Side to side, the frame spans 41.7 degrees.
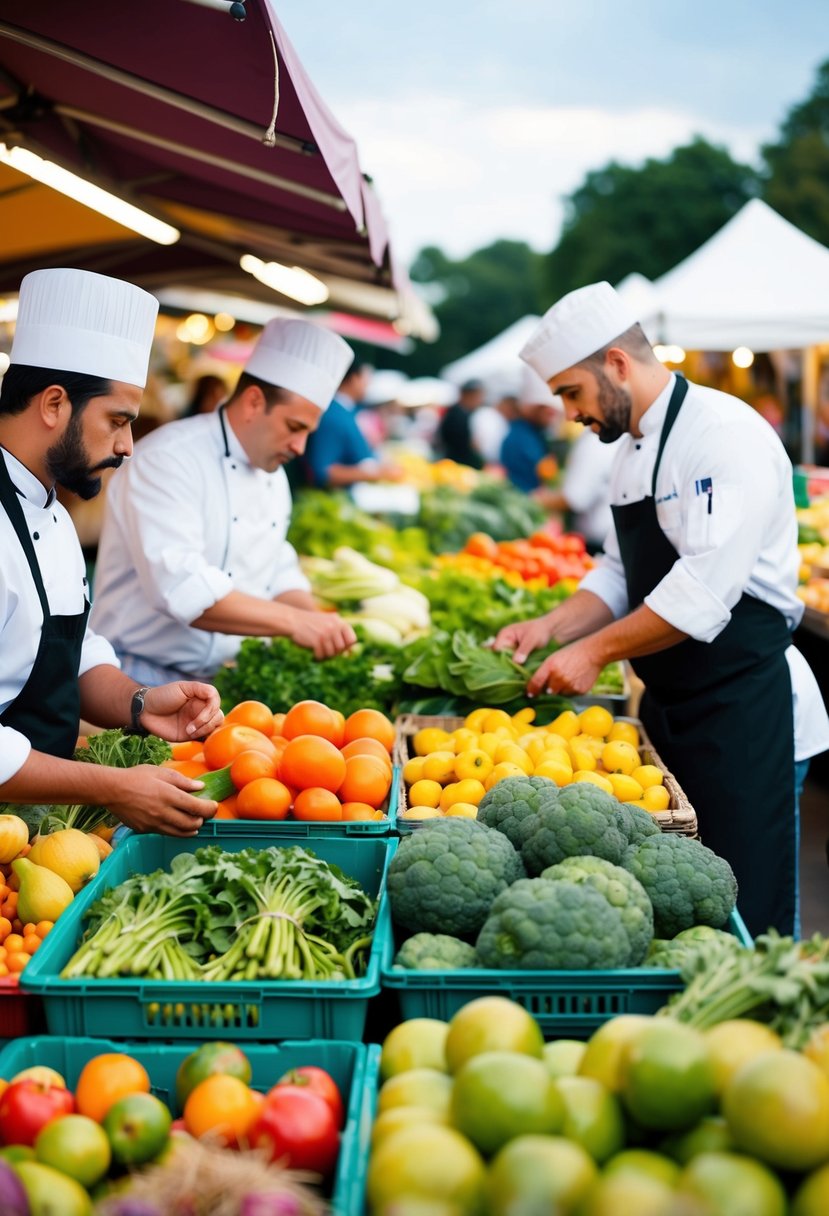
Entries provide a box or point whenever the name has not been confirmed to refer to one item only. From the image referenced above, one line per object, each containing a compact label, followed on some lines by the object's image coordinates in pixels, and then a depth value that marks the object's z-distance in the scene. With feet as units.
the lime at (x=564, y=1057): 5.68
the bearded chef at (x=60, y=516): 8.39
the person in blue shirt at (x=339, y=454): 29.60
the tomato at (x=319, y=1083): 5.80
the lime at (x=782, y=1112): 4.52
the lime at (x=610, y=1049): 5.25
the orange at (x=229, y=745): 9.90
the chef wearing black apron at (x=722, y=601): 11.47
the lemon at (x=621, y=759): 10.81
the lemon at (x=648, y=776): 10.27
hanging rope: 9.02
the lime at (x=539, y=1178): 4.39
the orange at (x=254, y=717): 10.75
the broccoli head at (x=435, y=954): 6.82
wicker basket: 9.51
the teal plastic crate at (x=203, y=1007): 6.67
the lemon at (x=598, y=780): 9.98
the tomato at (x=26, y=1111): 5.55
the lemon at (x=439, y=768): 10.64
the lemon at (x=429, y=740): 11.44
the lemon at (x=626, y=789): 9.96
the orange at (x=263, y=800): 9.23
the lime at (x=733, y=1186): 4.31
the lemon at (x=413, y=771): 10.74
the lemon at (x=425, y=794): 10.11
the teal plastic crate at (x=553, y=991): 6.63
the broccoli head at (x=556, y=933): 6.54
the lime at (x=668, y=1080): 4.86
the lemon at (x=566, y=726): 11.88
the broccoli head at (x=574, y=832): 7.71
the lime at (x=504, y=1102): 4.79
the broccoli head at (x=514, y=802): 8.41
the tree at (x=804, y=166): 110.11
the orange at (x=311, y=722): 10.42
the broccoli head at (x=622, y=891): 6.91
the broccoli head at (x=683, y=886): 7.51
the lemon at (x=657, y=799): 9.91
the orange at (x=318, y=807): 9.29
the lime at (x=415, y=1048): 5.96
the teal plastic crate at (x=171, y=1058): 6.40
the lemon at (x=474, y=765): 10.46
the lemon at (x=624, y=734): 11.71
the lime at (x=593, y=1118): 4.91
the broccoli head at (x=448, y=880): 7.32
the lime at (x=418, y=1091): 5.36
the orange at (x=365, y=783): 9.73
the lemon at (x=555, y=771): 10.23
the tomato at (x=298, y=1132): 5.35
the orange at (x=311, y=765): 9.52
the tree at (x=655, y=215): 151.53
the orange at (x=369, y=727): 10.91
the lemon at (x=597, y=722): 11.95
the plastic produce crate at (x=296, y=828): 9.11
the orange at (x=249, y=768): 9.46
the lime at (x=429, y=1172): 4.62
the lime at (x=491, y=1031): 5.42
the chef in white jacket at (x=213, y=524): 13.10
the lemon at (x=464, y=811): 9.41
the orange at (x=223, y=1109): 5.51
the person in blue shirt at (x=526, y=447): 40.42
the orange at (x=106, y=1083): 5.82
